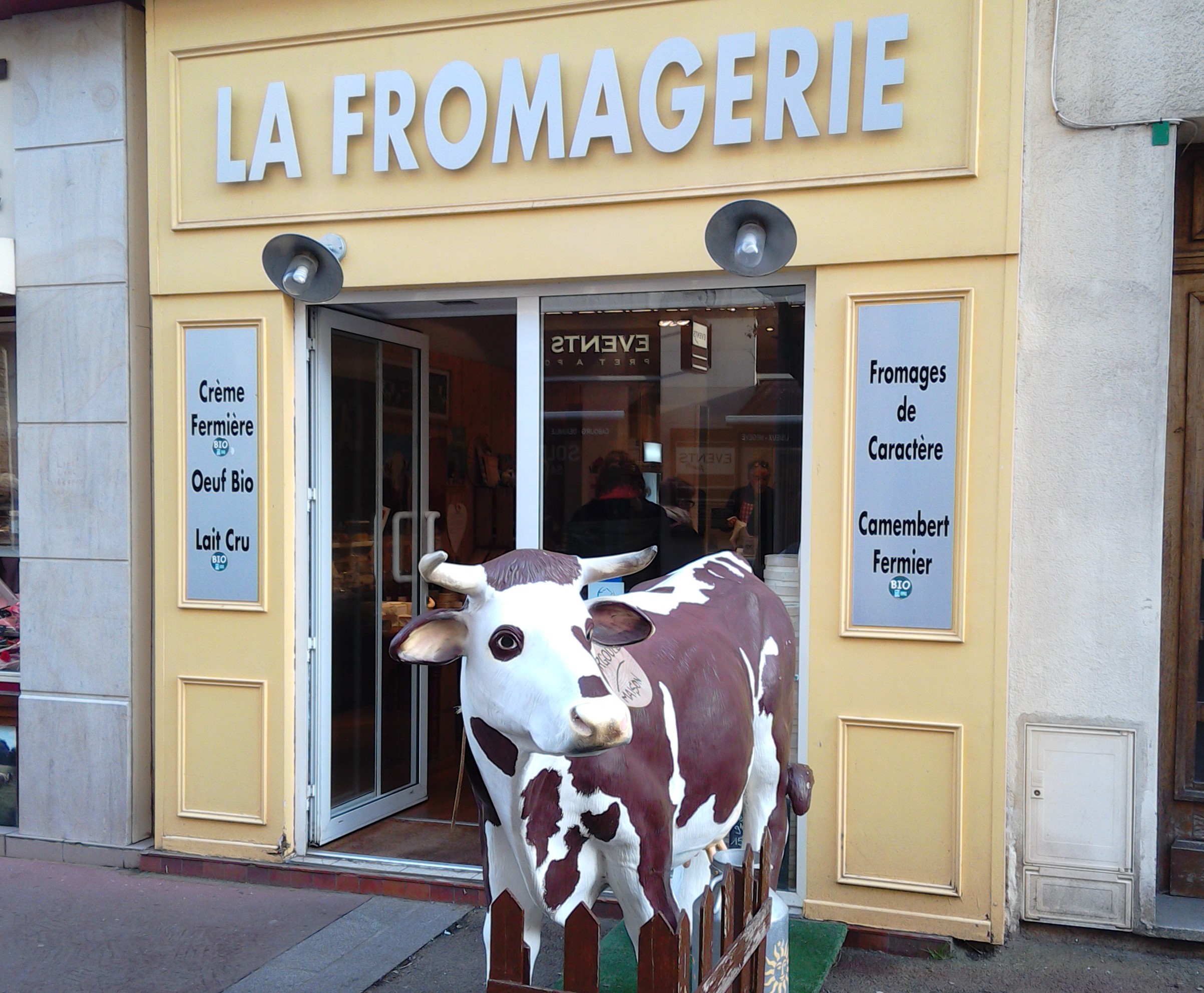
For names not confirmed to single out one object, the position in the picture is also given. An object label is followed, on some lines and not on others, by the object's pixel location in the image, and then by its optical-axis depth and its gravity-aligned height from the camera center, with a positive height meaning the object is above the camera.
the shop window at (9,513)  6.07 -0.32
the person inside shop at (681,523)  5.23 -0.30
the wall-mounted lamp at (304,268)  4.88 +0.85
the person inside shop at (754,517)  5.05 -0.26
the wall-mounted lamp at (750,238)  4.30 +0.89
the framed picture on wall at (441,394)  7.07 +0.43
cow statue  2.55 -0.71
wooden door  4.81 -0.47
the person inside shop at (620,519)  5.30 -0.29
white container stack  4.93 -0.53
